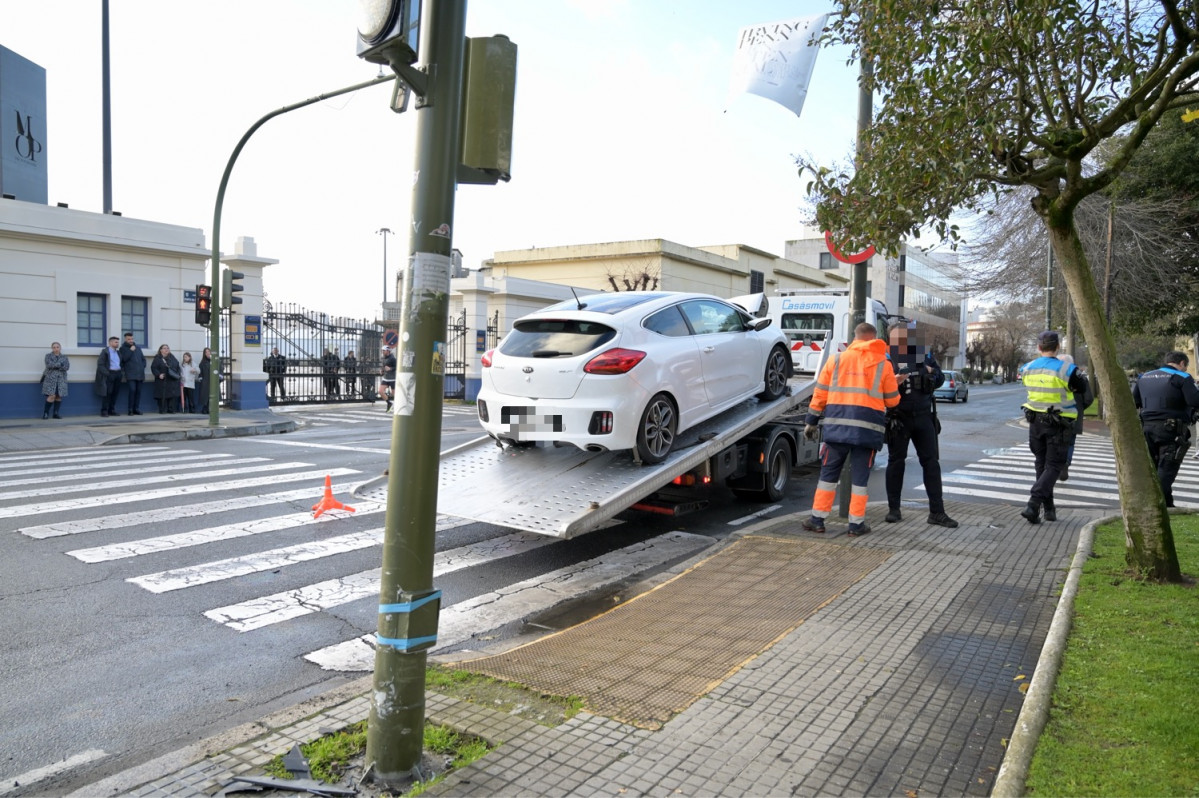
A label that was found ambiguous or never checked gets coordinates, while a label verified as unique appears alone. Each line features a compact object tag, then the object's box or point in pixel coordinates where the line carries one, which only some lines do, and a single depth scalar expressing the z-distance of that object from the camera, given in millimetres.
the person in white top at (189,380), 20970
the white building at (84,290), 18344
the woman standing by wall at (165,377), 20266
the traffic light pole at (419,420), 3396
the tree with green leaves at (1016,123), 6133
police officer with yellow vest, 8297
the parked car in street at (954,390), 38750
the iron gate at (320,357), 25484
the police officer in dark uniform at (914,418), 8156
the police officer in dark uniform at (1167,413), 8547
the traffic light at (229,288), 18656
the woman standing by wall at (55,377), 18395
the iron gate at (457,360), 30094
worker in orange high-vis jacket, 7613
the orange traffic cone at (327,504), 8828
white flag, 7945
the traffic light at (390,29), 3191
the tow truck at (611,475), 7078
